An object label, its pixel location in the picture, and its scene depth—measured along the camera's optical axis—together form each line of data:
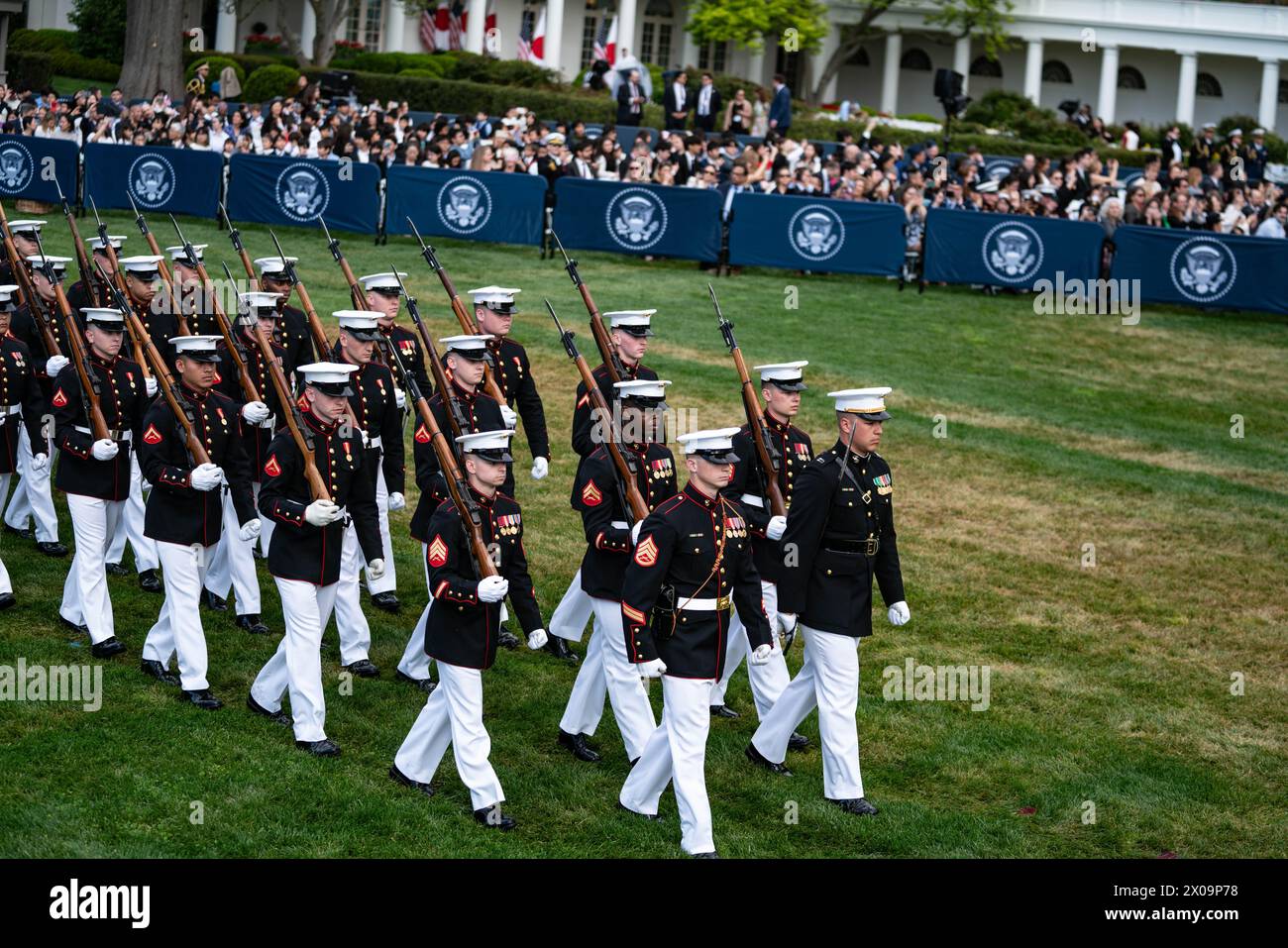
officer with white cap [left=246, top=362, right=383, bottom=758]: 9.36
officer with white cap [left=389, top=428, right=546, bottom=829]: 8.70
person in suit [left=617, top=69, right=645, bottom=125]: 33.16
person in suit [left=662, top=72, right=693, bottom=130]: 31.48
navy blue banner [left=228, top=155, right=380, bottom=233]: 25.22
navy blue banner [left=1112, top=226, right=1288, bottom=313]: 24.17
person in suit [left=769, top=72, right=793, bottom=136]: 30.58
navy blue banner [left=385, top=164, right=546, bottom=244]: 24.97
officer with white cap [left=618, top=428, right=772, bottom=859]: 8.46
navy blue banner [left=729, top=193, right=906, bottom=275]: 24.39
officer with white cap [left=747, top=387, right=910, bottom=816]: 9.32
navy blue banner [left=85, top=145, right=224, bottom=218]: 25.59
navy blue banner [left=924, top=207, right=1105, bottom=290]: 24.16
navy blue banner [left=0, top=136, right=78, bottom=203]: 25.69
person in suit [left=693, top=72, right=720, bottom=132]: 31.77
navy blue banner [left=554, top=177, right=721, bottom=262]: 24.66
